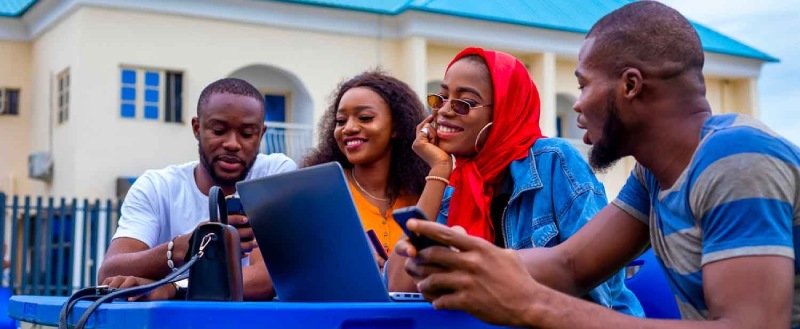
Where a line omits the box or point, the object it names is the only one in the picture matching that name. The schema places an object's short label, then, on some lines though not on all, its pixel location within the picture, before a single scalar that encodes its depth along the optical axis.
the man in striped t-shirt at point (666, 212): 1.85
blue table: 1.91
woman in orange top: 4.19
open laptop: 2.15
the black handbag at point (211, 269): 2.25
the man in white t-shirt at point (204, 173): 3.79
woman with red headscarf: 2.90
